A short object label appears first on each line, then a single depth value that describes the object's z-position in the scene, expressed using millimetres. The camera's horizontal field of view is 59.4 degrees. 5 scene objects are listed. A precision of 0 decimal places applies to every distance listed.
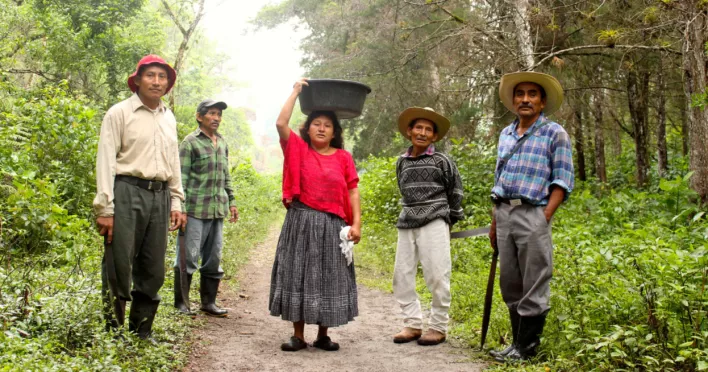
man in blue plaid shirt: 4555
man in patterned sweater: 5504
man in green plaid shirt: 6277
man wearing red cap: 4359
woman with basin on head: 5062
